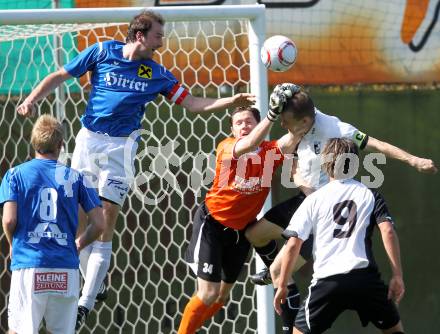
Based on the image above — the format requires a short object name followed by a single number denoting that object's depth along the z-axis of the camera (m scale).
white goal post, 15.74
